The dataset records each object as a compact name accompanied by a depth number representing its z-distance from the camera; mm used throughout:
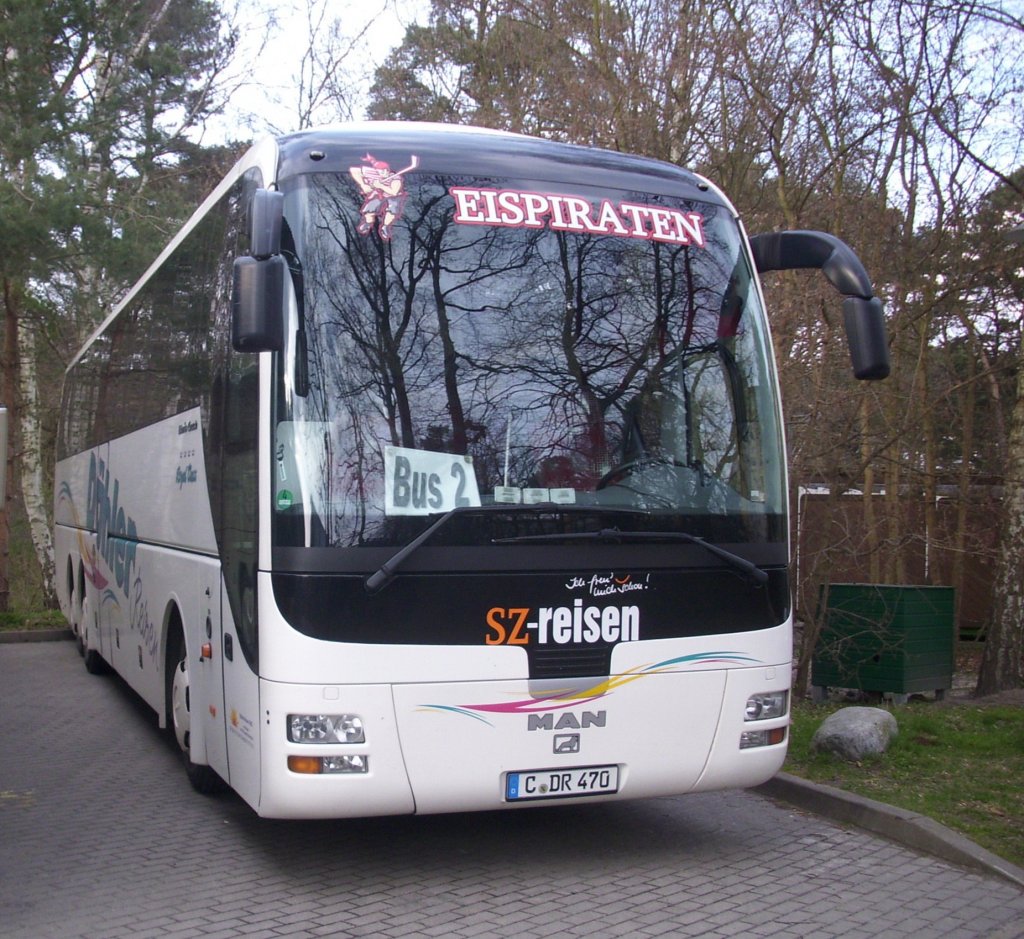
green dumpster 12062
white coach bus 5637
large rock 8328
